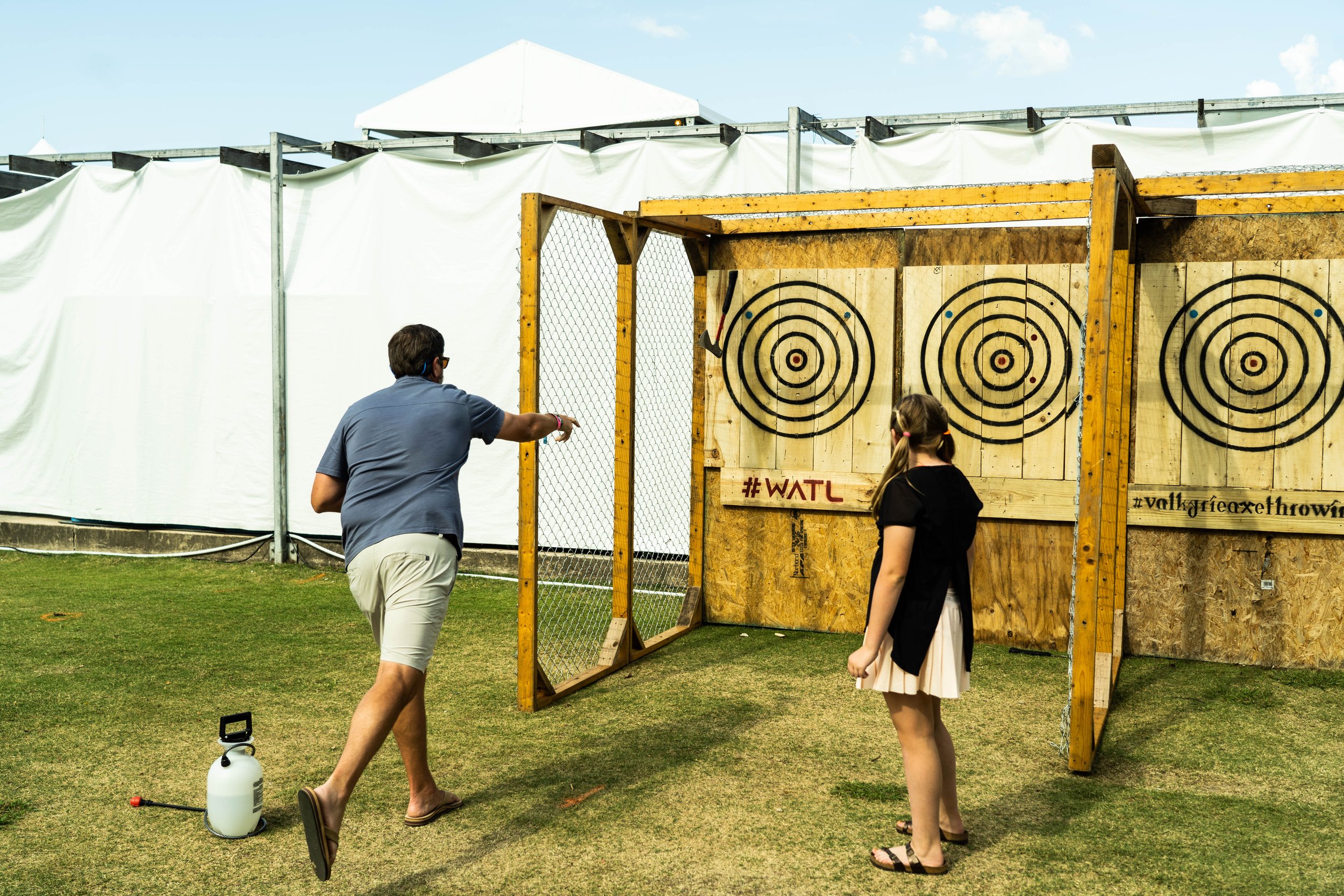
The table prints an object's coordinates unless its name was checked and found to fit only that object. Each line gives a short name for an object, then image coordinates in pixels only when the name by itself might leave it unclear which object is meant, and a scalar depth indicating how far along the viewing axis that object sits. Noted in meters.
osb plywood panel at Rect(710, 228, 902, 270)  6.38
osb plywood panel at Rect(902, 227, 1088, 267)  6.00
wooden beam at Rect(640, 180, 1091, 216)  5.18
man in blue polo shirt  3.29
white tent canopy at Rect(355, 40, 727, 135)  8.68
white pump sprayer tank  3.48
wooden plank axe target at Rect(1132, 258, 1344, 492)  5.59
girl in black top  3.07
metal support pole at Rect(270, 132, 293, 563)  8.28
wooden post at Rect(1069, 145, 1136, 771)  3.98
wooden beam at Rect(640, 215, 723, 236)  5.94
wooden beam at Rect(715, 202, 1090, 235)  5.79
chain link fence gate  7.28
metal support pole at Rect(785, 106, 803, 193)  7.22
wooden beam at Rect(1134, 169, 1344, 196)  5.24
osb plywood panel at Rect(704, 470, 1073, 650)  6.04
